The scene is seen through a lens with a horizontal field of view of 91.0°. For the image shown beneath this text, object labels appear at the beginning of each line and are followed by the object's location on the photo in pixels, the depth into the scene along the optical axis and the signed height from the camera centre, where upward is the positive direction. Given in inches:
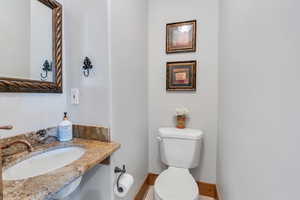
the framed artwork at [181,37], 64.2 +27.7
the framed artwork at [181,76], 64.6 +10.4
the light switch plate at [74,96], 43.3 +0.7
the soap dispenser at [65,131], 40.7 -9.0
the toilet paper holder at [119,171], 40.9 -20.3
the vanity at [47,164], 19.9 -12.2
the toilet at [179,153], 50.2 -21.7
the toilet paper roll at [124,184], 39.5 -23.2
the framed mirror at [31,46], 31.2 +12.8
